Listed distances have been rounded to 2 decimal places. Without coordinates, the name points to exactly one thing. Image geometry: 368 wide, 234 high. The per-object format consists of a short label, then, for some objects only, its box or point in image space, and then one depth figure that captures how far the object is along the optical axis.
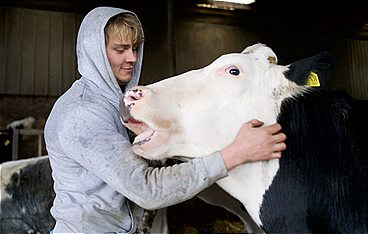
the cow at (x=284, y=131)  1.84
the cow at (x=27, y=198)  4.29
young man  1.79
